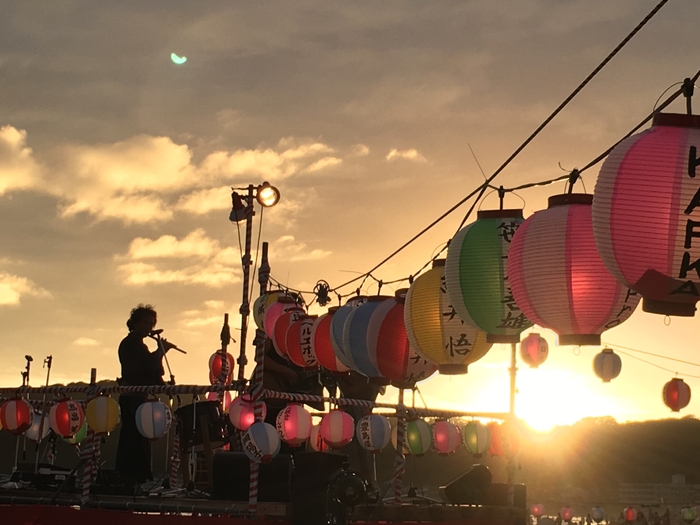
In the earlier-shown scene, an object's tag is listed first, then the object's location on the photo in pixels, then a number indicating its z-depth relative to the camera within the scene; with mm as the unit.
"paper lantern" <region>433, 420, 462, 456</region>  17078
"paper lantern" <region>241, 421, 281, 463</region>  10500
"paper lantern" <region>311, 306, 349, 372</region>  11969
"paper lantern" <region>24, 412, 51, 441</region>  17619
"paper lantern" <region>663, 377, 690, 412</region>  23938
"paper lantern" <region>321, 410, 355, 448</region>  13867
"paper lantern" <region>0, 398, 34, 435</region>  15445
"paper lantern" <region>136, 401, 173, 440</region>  12008
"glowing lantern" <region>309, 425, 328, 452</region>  14742
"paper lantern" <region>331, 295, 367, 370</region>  10346
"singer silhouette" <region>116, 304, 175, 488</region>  12477
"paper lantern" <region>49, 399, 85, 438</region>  13828
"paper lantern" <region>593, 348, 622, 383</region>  21688
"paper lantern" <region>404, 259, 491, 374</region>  8172
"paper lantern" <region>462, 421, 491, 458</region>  17453
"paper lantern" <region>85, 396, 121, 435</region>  12227
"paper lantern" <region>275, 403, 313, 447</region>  12594
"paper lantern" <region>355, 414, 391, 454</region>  14609
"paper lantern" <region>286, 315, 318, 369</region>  12703
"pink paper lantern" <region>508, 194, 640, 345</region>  6086
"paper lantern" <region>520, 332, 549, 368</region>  22203
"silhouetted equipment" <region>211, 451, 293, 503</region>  10883
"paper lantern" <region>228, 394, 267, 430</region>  14922
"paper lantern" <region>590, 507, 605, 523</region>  41781
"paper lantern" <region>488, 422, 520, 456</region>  18406
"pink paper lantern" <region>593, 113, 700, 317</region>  4766
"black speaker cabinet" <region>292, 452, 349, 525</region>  9992
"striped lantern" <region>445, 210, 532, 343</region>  7051
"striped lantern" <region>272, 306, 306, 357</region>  13867
